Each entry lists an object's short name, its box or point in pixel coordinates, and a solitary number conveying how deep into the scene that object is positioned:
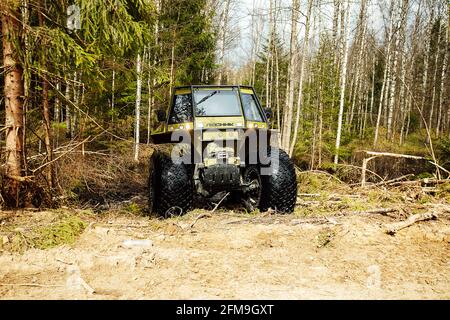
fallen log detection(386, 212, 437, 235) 4.84
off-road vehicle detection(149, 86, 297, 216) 5.85
